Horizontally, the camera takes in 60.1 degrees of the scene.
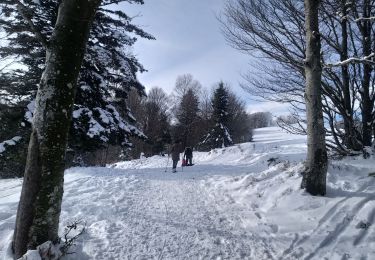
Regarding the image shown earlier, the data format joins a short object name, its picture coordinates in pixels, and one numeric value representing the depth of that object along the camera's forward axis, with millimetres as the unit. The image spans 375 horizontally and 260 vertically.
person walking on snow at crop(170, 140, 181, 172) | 15289
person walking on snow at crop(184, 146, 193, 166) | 18248
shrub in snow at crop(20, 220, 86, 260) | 3600
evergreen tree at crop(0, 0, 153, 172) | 12734
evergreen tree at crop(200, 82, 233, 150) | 39781
